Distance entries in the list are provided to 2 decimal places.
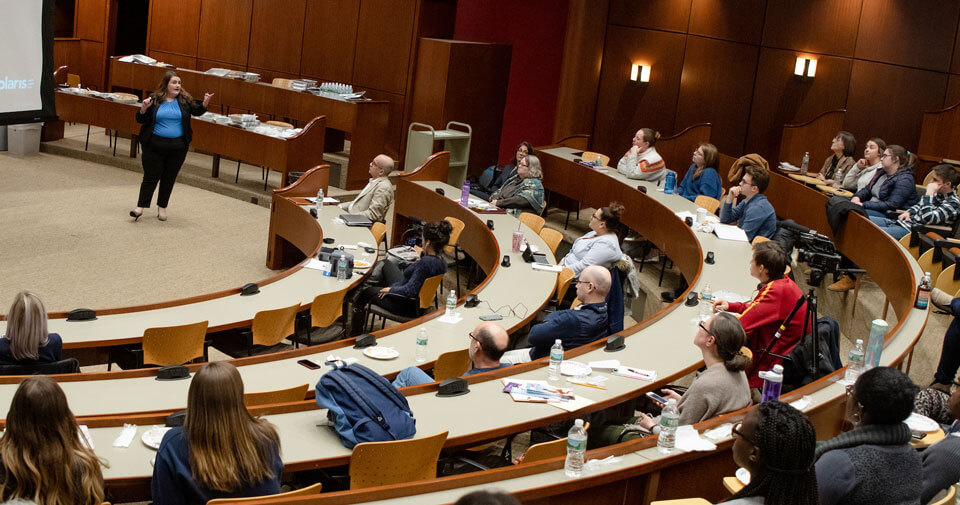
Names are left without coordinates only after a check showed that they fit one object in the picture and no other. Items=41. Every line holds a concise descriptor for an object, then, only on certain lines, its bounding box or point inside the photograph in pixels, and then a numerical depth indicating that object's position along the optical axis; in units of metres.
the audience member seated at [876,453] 3.08
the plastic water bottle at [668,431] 3.75
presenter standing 9.48
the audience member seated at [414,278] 6.87
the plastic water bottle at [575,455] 3.48
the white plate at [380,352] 5.09
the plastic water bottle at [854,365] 4.52
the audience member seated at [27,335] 4.33
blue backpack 3.71
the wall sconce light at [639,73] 12.49
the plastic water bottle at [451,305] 5.94
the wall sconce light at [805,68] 11.84
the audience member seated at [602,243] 7.00
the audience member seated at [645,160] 10.10
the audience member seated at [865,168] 9.12
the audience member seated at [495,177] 9.91
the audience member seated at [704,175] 9.50
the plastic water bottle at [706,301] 6.00
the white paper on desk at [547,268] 7.24
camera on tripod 7.66
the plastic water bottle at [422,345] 5.18
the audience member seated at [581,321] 5.43
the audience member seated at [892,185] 8.54
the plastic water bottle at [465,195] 9.12
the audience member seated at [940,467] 3.57
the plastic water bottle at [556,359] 4.75
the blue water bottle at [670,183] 9.59
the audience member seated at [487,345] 4.86
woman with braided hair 2.74
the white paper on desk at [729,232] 7.89
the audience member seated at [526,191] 9.52
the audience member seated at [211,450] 3.09
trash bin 12.13
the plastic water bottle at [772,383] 4.30
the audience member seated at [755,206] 7.82
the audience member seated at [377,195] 8.90
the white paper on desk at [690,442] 3.73
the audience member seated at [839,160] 9.81
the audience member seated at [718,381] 4.19
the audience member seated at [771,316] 5.18
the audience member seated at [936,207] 8.09
